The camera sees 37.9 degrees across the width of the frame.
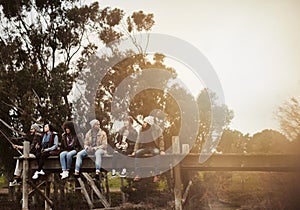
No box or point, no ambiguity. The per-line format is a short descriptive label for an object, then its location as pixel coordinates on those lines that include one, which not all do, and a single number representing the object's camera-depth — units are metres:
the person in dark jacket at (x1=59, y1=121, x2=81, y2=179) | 10.43
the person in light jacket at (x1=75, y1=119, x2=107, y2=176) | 10.26
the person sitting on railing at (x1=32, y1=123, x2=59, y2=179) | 10.82
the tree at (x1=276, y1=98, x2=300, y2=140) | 17.36
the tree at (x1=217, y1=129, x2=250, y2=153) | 27.87
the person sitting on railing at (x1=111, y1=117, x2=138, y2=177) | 10.40
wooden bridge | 9.56
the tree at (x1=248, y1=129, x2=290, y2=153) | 16.80
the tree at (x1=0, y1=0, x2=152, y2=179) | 23.47
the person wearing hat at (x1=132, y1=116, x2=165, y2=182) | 10.06
